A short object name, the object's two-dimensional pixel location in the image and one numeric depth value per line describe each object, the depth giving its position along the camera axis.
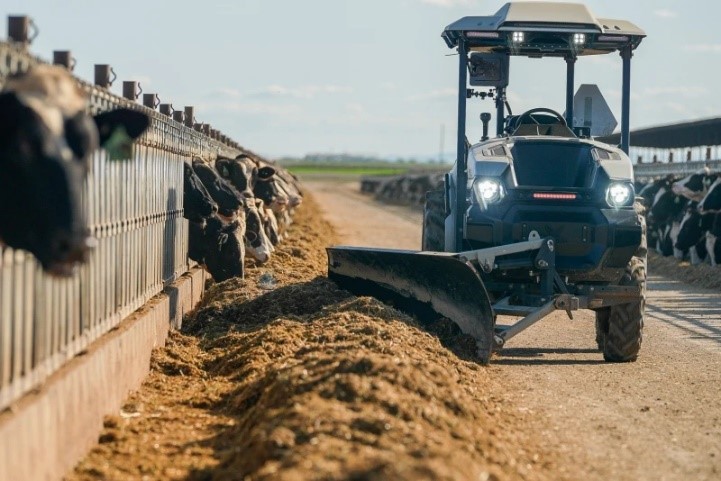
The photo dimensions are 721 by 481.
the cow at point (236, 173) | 21.98
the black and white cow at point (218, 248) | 17.16
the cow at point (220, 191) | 17.22
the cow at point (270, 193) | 25.98
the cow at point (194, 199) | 16.30
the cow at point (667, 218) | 32.42
